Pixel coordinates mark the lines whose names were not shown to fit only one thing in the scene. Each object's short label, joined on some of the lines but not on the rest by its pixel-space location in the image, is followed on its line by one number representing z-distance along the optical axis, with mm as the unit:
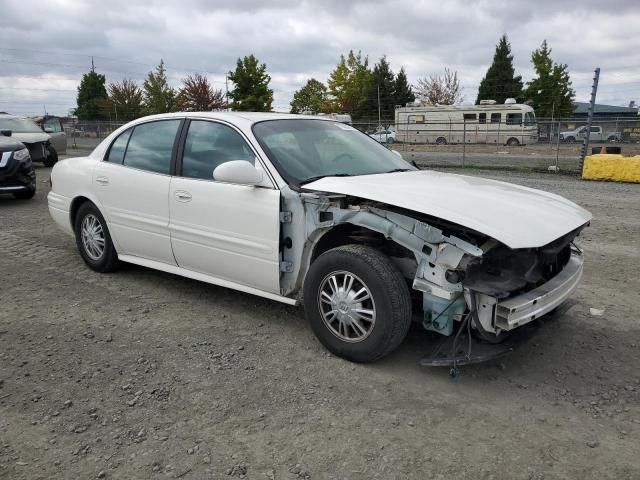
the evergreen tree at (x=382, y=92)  49375
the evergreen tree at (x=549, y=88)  42500
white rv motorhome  28625
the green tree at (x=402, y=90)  52688
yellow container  12219
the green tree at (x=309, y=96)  54206
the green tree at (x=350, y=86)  47500
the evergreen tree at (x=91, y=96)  51906
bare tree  53219
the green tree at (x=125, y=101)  48719
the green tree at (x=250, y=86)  41344
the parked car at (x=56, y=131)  18438
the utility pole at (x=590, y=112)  12891
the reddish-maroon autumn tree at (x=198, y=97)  48344
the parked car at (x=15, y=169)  8969
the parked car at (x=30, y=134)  14133
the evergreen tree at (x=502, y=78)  48344
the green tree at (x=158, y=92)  45969
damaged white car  3012
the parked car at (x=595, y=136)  21041
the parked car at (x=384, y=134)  27625
